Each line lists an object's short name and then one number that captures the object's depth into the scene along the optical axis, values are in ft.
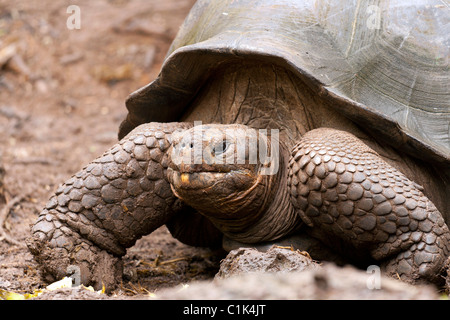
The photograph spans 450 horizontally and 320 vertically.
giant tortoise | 22.67
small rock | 20.29
